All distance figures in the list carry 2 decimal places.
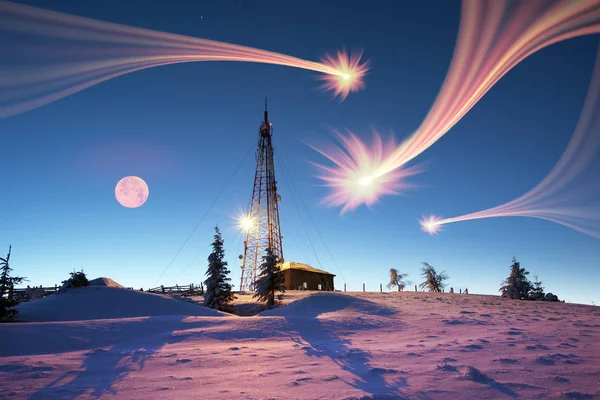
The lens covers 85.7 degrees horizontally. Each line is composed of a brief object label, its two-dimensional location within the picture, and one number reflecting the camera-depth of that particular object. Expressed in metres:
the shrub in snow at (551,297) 41.03
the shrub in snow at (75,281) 26.55
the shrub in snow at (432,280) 54.38
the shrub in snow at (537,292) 42.16
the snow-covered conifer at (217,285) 29.14
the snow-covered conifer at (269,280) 28.23
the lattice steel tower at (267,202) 40.72
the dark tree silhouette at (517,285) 42.62
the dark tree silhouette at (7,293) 18.84
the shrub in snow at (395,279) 56.71
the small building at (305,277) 45.41
